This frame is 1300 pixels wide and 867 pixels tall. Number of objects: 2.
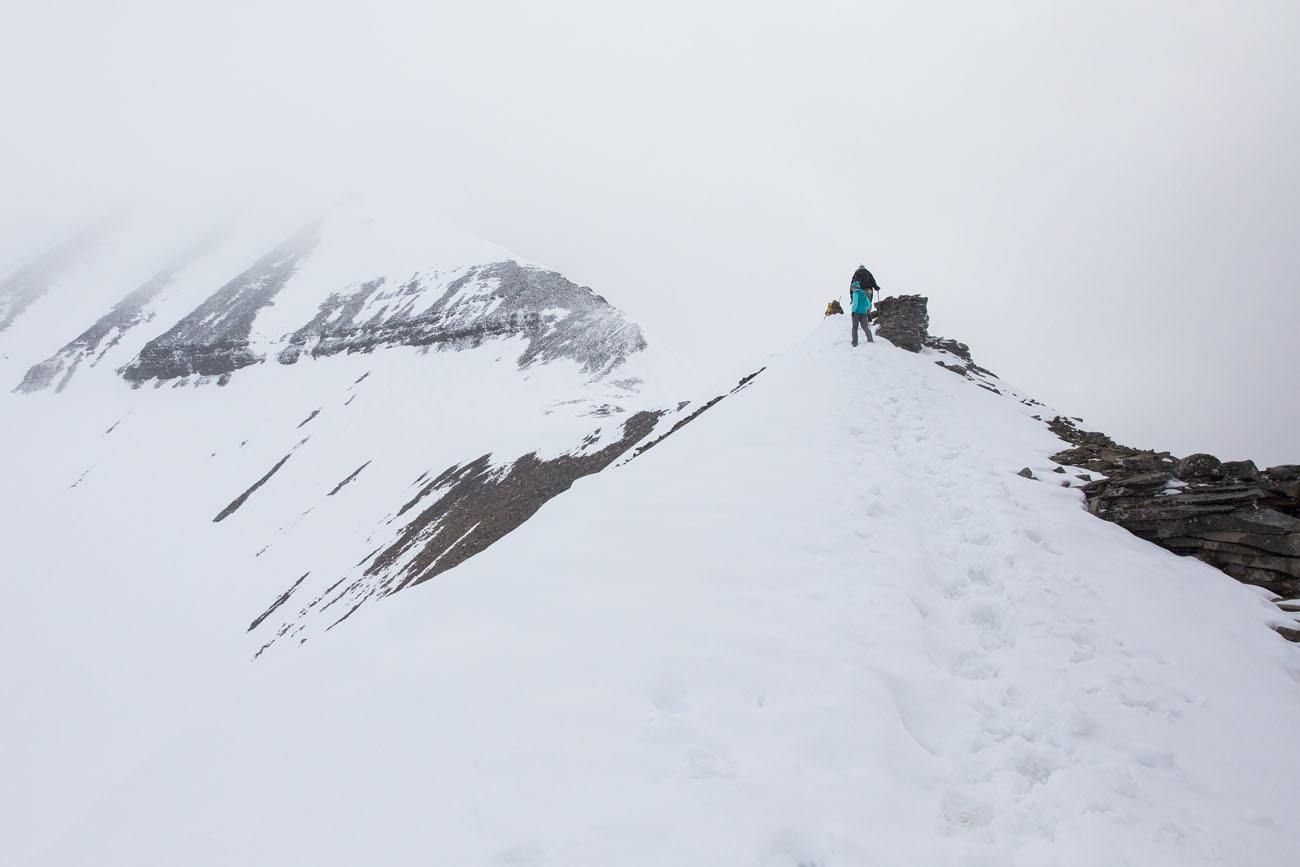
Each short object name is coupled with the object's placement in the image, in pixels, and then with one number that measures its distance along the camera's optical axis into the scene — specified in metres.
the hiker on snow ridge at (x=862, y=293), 18.55
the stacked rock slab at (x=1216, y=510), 7.32
